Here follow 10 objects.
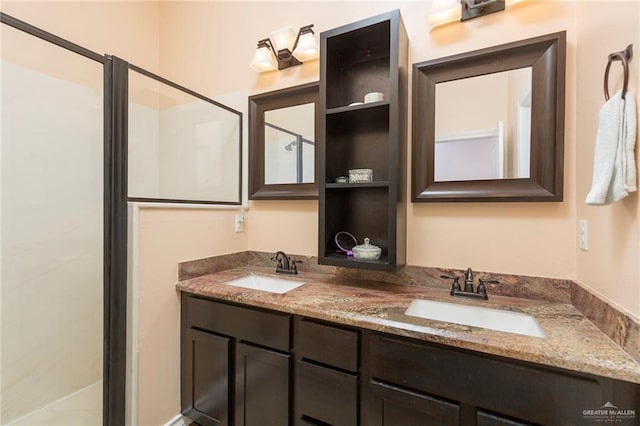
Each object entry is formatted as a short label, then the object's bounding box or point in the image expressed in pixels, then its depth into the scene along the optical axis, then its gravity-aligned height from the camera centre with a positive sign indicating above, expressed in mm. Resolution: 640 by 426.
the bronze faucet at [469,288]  1333 -378
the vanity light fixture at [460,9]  1381 +1016
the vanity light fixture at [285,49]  1811 +1062
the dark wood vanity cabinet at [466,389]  818 -578
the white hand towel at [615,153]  811 +175
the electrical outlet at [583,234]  1165 -99
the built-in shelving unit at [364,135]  1397 +426
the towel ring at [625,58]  835 +465
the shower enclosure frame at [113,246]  1357 -183
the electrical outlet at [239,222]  2021 -95
